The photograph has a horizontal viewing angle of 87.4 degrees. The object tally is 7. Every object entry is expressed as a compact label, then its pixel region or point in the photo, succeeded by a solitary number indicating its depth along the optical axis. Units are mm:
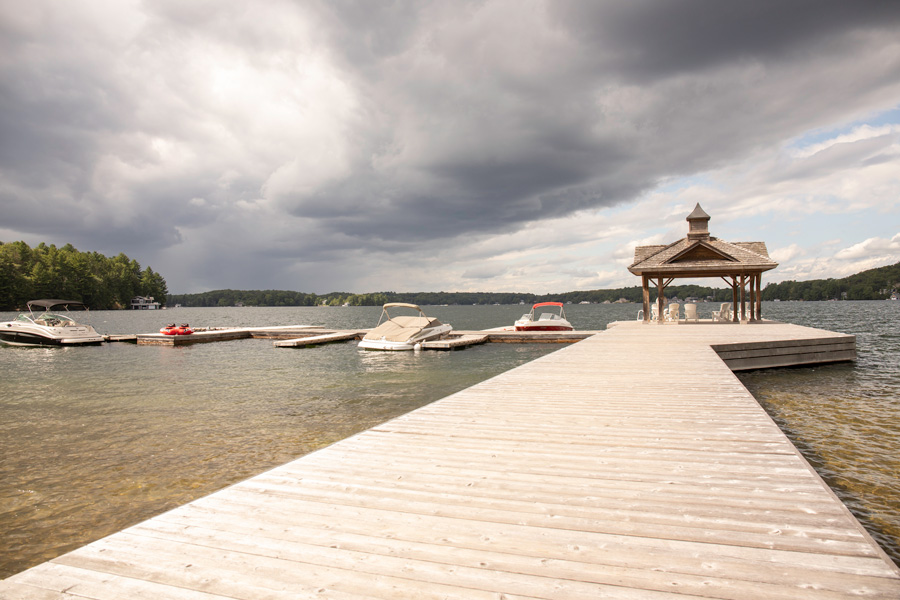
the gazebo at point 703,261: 21906
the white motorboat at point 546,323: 29359
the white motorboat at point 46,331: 28781
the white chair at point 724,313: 24734
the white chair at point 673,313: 23491
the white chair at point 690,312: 23425
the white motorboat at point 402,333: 23750
